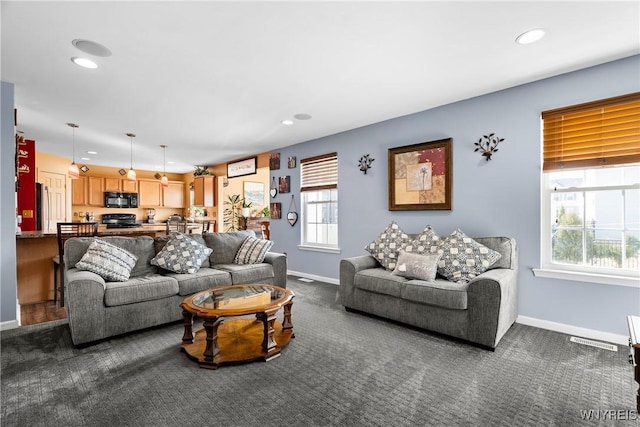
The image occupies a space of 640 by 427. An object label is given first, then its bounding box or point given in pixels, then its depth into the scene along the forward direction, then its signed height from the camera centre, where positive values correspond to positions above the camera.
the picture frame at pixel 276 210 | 6.09 +0.02
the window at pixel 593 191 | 2.74 +0.17
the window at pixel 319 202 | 5.22 +0.16
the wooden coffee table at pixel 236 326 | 2.34 -1.02
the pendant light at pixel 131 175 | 5.78 +0.69
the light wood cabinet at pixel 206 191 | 8.11 +0.54
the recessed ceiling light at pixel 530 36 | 2.27 +1.31
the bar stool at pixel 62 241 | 3.68 -0.35
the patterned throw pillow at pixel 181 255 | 3.54 -0.52
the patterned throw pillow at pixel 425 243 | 3.43 -0.38
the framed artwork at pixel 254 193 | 9.15 +0.56
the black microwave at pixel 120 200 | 8.50 +0.34
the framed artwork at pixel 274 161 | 6.13 +1.00
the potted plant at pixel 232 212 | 8.38 -0.03
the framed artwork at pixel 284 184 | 5.90 +0.52
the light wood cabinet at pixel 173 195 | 9.50 +0.51
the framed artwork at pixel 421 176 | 3.81 +0.44
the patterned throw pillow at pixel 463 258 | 3.05 -0.49
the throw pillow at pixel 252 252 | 4.17 -0.56
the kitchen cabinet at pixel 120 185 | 8.59 +0.76
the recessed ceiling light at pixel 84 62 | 2.65 +1.32
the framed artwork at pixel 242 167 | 6.82 +1.01
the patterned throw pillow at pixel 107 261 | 3.00 -0.50
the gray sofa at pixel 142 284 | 2.66 -0.76
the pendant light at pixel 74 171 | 5.21 +0.70
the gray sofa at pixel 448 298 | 2.59 -0.85
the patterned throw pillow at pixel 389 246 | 3.65 -0.43
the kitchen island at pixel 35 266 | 3.91 -0.70
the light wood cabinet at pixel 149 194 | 9.06 +0.53
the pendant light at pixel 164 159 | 6.13 +1.27
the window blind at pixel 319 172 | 5.17 +0.68
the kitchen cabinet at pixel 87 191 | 8.03 +0.56
